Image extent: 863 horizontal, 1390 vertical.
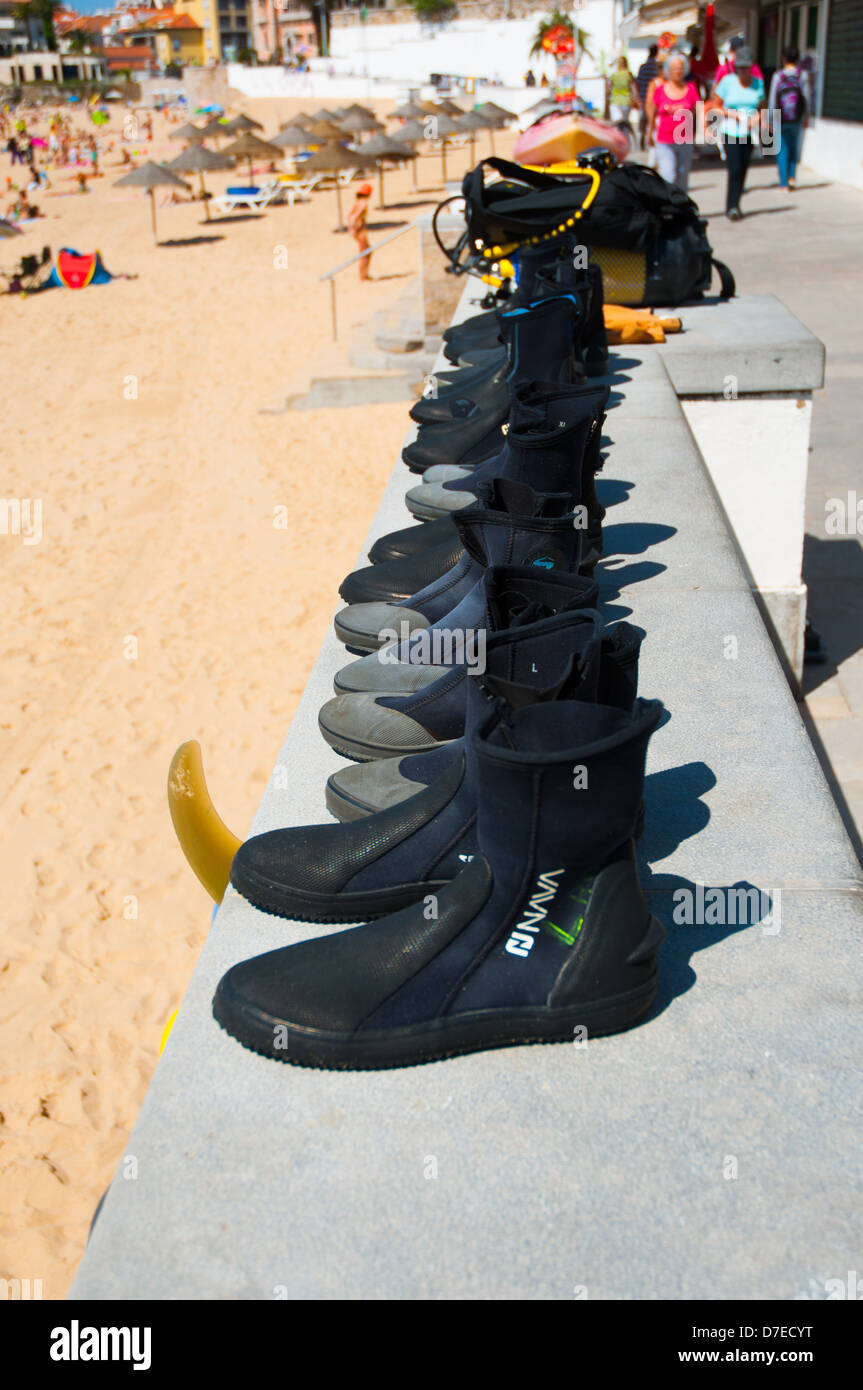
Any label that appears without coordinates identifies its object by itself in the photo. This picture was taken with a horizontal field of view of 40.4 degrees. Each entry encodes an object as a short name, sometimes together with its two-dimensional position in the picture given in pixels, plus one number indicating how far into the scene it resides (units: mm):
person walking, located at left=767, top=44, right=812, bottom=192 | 15469
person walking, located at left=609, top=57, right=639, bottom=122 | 27266
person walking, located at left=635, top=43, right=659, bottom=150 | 21172
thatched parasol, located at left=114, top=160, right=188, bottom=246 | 28469
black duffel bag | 5469
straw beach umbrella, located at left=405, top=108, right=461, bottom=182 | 29766
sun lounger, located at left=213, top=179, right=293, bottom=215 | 31491
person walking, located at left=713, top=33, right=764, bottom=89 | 15832
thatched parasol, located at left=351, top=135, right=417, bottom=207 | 29125
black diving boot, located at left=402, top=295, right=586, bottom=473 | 3787
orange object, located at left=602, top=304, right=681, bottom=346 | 5520
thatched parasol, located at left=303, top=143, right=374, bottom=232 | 27923
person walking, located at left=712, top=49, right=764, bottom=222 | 13070
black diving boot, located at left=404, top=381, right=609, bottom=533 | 2771
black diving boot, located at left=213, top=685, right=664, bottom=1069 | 1537
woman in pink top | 11945
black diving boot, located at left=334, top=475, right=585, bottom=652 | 2373
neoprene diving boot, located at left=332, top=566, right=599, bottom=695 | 2494
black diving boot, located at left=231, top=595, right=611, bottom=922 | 1820
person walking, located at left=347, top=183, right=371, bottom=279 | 20047
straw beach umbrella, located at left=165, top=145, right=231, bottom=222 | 30578
